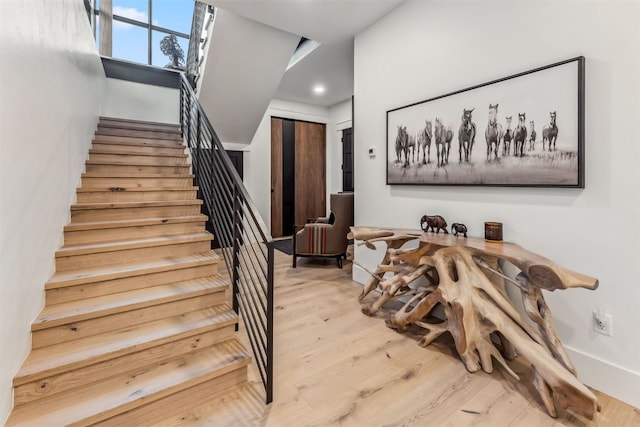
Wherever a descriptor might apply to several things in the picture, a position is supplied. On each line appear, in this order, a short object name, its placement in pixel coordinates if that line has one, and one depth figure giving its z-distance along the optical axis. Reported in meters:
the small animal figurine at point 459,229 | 2.23
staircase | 1.33
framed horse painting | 1.70
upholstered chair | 3.78
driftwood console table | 1.44
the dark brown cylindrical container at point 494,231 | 1.99
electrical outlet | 1.61
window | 5.58
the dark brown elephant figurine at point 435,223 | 2.38
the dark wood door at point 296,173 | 5.95
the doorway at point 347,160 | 5.87
